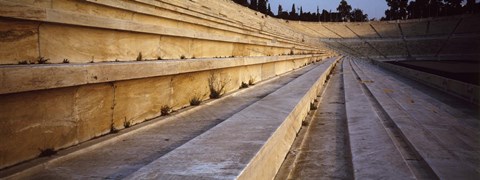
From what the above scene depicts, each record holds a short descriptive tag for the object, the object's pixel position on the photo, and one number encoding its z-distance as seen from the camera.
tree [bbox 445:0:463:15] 65.06
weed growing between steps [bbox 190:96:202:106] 3.71
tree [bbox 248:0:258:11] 66.06
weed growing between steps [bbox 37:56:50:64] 2.10
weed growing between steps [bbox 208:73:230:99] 4.25
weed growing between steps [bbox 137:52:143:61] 3.22
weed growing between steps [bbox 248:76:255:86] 5.87
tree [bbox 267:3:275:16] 69.19
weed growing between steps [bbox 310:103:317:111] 4.96
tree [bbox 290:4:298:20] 77.56
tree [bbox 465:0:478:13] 59.44
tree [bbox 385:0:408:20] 75.19
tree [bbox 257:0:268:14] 66.56
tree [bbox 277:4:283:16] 84.50
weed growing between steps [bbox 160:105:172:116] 3.15
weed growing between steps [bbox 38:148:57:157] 1.92
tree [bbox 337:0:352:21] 91.75
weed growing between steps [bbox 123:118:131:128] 2.65
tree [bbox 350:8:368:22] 93.56
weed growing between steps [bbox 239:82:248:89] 5.46
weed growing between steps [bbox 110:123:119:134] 2.50
